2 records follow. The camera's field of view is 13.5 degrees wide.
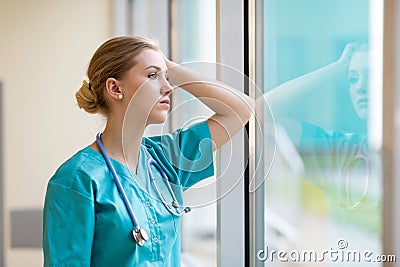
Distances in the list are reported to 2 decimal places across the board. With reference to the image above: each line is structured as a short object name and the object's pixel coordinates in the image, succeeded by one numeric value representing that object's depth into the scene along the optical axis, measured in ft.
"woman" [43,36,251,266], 12.72
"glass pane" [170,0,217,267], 13.06
